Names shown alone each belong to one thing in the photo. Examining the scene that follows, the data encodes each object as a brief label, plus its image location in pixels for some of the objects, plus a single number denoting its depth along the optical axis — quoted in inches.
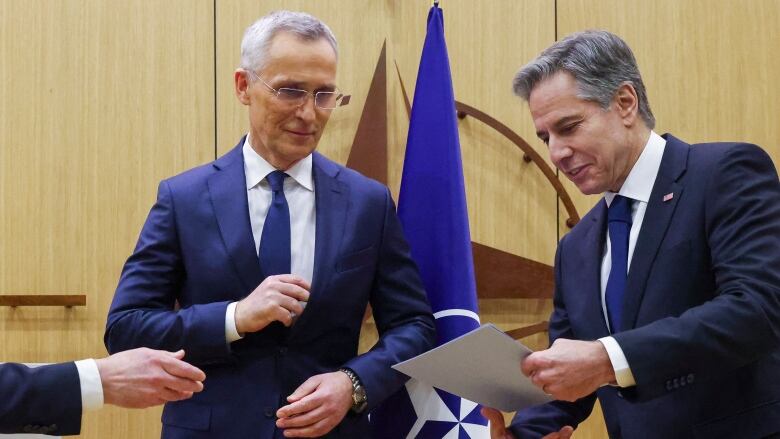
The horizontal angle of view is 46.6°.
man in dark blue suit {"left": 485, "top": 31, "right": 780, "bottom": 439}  75.2
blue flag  105.3
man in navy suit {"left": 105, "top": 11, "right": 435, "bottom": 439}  85.4
